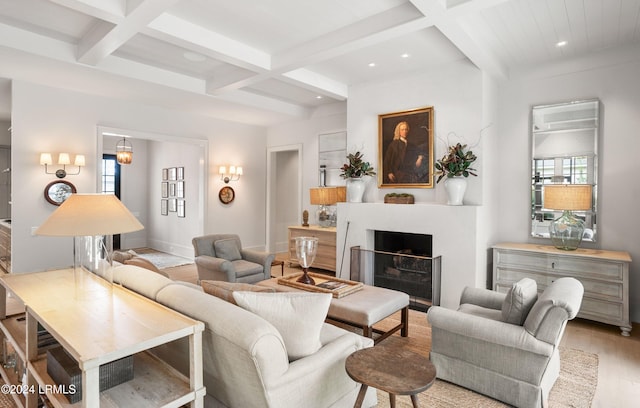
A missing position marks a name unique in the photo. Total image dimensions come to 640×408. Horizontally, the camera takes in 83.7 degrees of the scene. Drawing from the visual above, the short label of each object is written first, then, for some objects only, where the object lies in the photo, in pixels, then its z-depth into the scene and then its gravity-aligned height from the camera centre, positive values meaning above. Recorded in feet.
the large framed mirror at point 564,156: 12.92 +1.65
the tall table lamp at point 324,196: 18.72 +0.16
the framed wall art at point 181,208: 24.18 -0.63
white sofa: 5.01 -2.58
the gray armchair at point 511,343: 7.04 -3.07
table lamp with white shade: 6.07 -0.44
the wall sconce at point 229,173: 22.02 +1.63
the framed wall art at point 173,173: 25.06 +1.80
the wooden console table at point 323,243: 18.81 -2.36
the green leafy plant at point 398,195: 15.16 +0.18
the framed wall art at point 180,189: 24.29 +0.67
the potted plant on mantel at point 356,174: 16.17 +1.15
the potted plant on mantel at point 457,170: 13.31 +1.10
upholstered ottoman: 9.09 -2.89
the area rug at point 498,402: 7.57 -4.32
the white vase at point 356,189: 16.39 +0.47
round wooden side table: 5.17 -2.66
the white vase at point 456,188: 13.40 +0.43
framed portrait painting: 14.70 +2.16
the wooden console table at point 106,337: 4.66 -1.90
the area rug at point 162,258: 22.13 -3.98
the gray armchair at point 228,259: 13.85 -2.58
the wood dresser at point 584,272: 11.34 -2.50
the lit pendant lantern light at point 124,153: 20.61 +2.63
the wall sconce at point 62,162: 14.94 +1.57
